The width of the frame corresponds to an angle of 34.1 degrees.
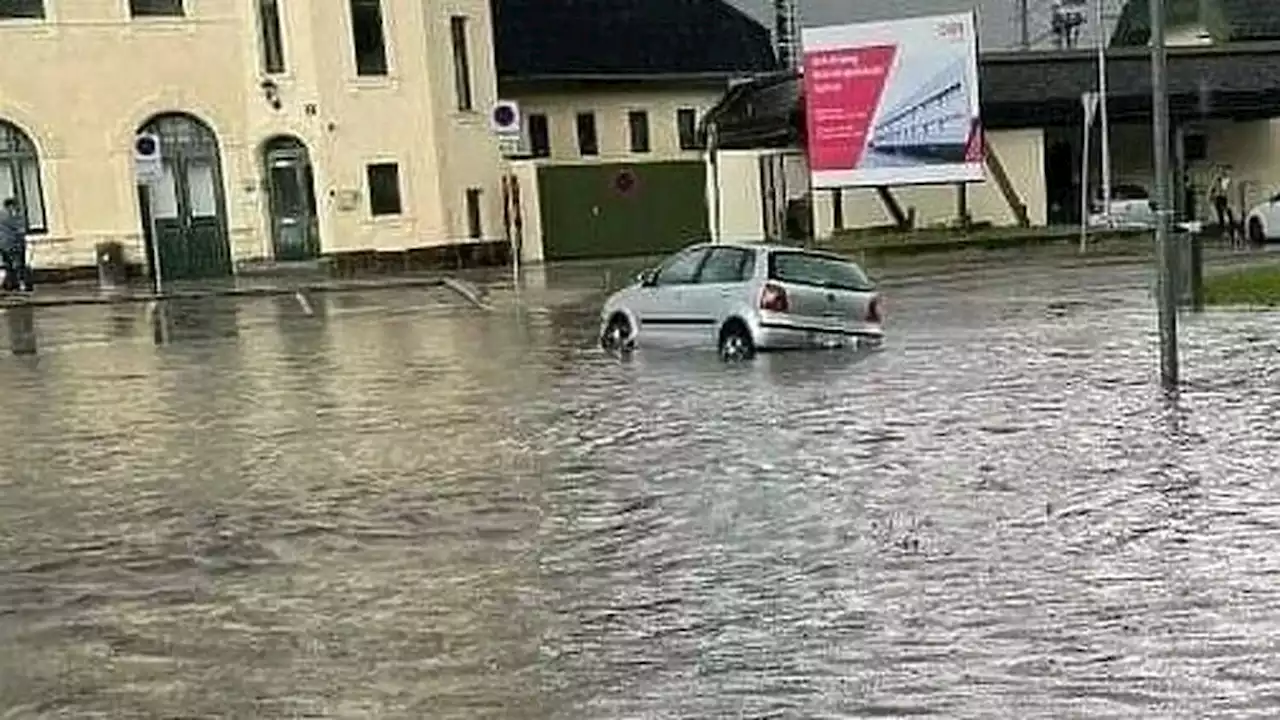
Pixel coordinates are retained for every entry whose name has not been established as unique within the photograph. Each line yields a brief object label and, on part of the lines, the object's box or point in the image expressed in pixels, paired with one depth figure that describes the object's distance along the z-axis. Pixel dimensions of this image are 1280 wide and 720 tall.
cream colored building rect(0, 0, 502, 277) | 51.62
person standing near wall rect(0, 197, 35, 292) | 45.44
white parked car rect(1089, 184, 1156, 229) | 51.81
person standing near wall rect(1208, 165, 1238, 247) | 53.11
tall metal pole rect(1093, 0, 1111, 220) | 53.38
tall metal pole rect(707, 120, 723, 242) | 56.94
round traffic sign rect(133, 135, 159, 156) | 45.16
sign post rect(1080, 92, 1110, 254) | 47.34
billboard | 50.69
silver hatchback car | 23.95
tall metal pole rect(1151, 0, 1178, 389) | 16.17
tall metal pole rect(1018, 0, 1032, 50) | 80.06
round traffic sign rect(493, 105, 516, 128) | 37.03
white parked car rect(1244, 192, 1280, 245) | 46.75
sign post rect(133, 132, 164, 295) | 45.28
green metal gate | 56.66
